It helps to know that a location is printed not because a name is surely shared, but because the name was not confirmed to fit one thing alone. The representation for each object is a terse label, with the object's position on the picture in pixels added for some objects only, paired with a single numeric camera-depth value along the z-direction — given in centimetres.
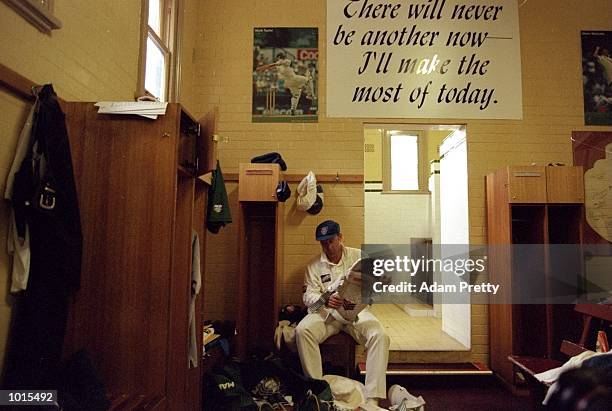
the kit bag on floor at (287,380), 260
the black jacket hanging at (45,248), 156
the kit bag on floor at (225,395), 249
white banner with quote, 376
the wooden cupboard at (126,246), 178
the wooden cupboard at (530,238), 314
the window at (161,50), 310
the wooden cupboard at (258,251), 329
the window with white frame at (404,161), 569
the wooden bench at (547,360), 239
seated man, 274
